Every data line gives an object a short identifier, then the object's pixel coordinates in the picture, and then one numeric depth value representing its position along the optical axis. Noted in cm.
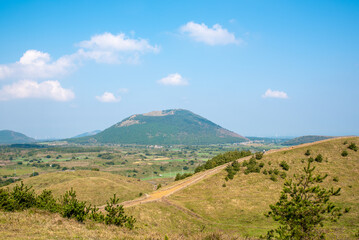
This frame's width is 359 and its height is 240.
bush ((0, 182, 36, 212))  3425
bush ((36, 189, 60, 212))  3631
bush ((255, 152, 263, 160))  8275
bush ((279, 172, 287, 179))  7000
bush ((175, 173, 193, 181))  9561
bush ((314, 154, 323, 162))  7706
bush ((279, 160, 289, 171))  7421
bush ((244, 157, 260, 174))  7450
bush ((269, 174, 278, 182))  6900
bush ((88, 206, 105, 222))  3347
